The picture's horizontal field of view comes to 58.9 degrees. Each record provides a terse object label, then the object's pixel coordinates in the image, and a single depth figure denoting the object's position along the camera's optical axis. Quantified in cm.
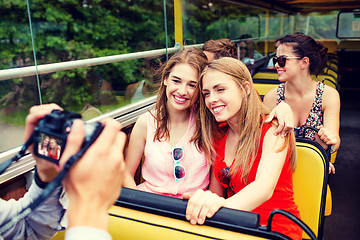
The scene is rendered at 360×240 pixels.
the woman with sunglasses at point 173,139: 165
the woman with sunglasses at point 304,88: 229
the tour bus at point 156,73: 108
